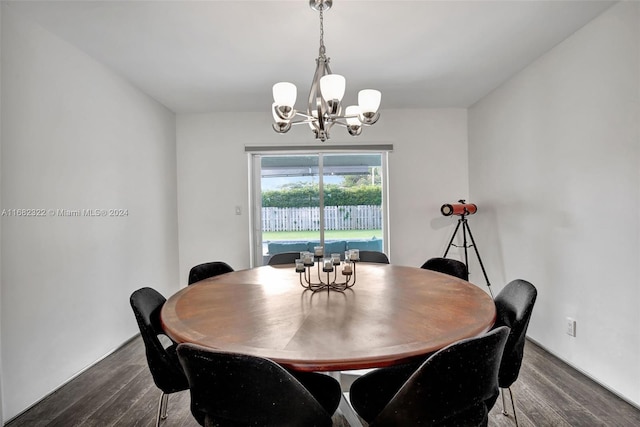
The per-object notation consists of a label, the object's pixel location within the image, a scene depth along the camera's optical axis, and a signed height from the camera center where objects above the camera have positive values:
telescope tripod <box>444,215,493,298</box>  3.31 -0.32
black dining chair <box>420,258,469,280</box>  2.20 -0.42
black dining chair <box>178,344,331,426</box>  0.88 -0.51
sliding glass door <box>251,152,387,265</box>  3.98 +0.13
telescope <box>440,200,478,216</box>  3.40 +0.00
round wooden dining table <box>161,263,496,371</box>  0.99 -0.43
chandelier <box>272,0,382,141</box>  1.63 +0.60
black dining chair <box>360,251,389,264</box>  2.77 -0.41
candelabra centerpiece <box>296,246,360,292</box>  1.73 -0.34
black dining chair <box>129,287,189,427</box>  1.37 -0.62
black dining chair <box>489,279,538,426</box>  1.36 -0.52
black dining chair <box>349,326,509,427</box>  0.91 -0.53
